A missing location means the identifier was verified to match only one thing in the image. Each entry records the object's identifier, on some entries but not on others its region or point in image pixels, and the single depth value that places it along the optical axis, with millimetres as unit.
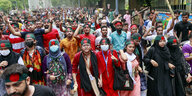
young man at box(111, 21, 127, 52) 6016
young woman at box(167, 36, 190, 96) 4579
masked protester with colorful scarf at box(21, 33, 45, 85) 4281
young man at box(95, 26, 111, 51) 5836
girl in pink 4348
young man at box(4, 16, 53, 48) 5524
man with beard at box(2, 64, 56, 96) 2174
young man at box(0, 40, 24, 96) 4148
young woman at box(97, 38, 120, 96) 4220
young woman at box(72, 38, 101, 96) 4113
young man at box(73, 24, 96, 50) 5956
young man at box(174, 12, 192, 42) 6984
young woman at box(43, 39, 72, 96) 4094
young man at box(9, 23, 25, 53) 6121
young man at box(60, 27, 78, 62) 5680
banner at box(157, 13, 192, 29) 13477
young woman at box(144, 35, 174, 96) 4453
